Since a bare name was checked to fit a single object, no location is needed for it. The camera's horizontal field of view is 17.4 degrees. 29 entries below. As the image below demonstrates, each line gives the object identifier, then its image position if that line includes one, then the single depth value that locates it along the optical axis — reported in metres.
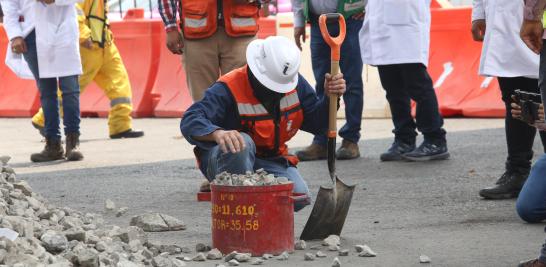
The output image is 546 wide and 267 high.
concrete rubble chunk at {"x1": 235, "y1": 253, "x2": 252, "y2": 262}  8.39
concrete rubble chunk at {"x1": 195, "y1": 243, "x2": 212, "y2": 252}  8.89
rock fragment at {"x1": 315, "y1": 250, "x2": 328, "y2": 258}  8.61
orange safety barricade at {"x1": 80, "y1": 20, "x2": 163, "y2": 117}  21.55
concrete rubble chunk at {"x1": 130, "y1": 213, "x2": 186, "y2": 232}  9.85
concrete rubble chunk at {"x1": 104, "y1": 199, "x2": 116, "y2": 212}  11.05
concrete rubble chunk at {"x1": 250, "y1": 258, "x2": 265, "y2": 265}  8.36
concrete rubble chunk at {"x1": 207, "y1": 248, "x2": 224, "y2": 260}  8.54
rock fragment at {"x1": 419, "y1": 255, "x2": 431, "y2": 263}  8.35
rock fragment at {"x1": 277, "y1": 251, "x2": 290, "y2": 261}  8.49
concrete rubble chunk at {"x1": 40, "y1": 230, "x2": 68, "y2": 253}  7.88
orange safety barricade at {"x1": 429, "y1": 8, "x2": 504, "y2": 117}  19.02
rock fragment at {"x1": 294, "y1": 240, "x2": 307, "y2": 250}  8.88
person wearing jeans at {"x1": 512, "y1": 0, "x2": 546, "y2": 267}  7.46
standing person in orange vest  11.98
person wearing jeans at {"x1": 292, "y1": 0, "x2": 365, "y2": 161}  14.15
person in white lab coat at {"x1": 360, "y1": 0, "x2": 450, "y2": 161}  13.64
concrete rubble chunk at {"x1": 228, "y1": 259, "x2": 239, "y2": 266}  8.28
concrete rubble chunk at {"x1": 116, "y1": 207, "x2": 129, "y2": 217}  10.71
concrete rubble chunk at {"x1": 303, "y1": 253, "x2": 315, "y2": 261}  8.48
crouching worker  9.27
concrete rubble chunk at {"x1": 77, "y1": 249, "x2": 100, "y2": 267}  7.44
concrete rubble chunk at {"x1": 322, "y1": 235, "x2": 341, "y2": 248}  8.92
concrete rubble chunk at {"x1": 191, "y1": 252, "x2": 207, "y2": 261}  8.54
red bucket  8.40
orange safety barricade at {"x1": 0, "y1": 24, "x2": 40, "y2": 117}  22.17
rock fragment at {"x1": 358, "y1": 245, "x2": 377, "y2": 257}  8.66
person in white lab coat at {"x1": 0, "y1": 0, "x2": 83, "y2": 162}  14.80
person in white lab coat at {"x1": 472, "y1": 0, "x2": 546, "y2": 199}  10.81
